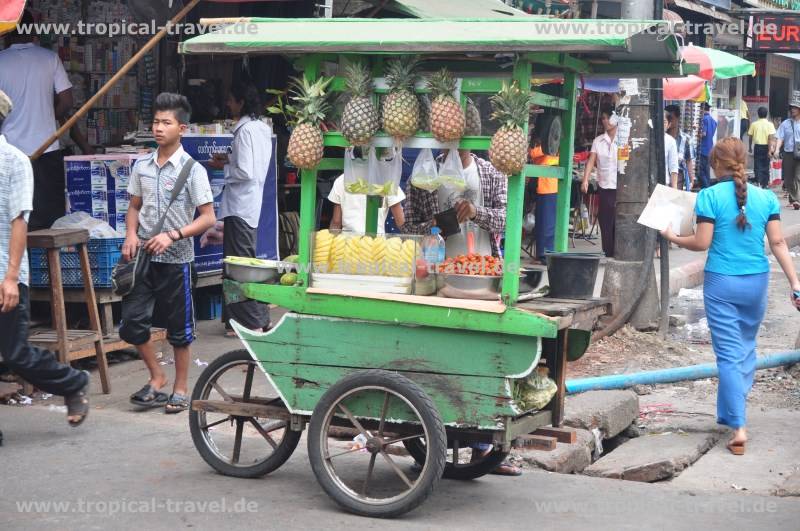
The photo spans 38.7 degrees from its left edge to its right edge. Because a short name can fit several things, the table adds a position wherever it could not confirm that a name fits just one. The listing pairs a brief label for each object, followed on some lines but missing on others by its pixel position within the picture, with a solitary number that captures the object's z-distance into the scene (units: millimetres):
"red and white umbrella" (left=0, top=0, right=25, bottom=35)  6992
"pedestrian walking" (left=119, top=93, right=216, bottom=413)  6609
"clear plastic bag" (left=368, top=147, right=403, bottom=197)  5449
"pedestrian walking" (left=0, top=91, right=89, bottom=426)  5645
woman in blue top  6336
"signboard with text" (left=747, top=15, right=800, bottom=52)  22344
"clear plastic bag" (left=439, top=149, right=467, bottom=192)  5445
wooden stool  6898
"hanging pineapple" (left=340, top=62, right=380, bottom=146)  5105
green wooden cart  4805
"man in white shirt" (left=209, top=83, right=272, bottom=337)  8602
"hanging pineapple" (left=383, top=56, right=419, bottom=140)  5047
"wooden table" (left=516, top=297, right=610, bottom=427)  5000
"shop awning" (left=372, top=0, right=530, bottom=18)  9469
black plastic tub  5301
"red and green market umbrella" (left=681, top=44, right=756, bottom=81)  13597
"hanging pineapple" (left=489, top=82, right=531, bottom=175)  4789
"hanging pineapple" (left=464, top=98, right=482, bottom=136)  5465
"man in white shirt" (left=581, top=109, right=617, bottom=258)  13438
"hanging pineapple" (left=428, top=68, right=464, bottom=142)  4938
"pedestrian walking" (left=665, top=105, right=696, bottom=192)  15688
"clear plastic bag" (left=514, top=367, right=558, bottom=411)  5027
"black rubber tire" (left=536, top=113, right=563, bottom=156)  5867
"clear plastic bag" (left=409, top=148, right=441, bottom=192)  5473
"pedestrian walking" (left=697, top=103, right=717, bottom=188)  20458
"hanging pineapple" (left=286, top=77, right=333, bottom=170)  5234
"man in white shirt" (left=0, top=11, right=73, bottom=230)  8438
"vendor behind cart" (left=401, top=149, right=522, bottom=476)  6402
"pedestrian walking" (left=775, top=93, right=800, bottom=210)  20984
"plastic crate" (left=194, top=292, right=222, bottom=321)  9523
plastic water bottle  5184
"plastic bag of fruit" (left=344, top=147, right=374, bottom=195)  5480
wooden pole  7570
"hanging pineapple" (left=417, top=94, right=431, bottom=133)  5207
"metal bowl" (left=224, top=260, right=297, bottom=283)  5395
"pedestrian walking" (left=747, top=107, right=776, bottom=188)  22672
